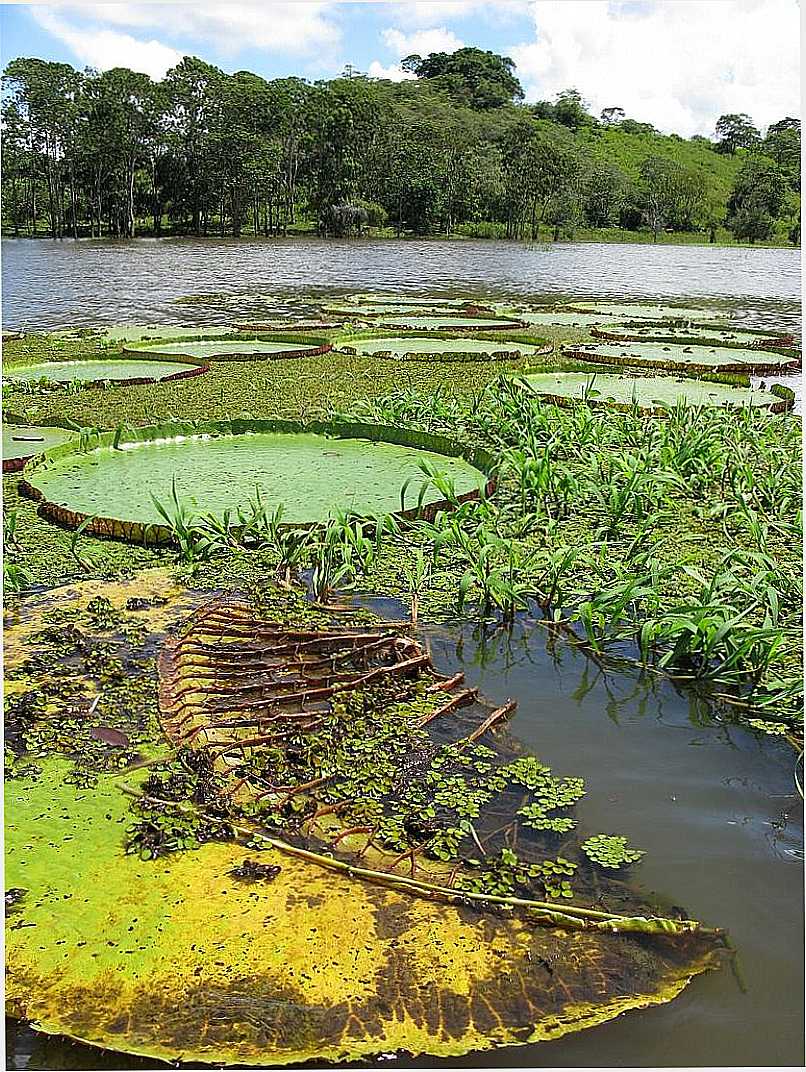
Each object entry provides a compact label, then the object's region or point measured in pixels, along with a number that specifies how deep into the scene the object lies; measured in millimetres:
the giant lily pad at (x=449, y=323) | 10898
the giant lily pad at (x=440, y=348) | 8695
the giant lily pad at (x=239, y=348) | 8453
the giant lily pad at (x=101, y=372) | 7109
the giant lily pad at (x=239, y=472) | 3859
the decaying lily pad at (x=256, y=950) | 1515
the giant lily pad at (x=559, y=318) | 11812
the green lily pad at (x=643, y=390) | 6270
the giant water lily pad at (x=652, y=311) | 13086
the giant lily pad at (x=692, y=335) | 9523
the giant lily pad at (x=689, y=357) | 7805
